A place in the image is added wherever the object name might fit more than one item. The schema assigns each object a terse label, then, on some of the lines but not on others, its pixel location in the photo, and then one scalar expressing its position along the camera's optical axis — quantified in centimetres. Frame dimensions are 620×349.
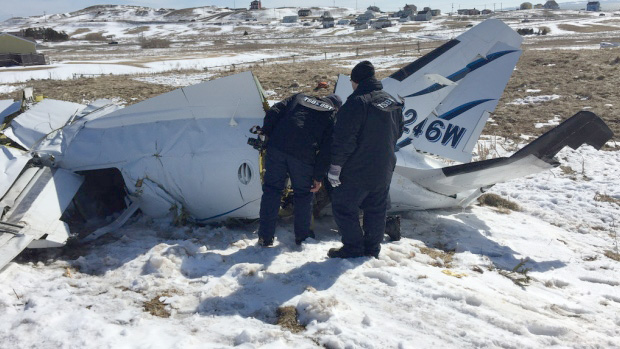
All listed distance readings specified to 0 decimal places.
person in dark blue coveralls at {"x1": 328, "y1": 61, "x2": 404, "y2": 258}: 414
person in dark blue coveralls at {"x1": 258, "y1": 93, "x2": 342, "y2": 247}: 439
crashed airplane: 465
